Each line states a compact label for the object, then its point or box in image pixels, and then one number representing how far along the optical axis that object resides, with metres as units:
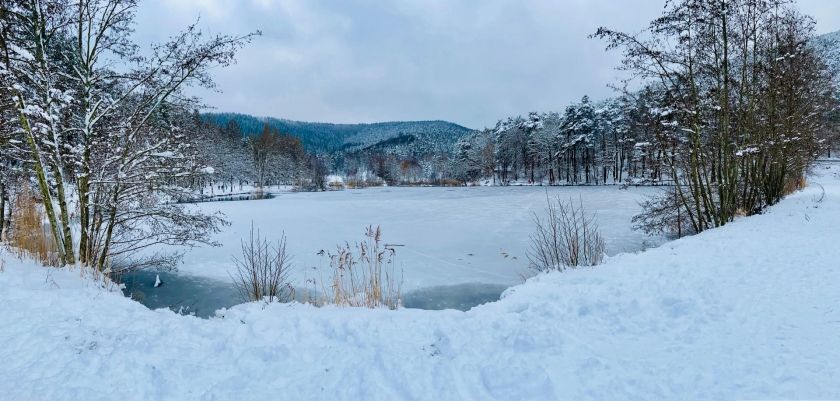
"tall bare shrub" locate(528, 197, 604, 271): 6.88
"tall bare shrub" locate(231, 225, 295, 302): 5.82
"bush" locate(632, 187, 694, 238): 11.30
